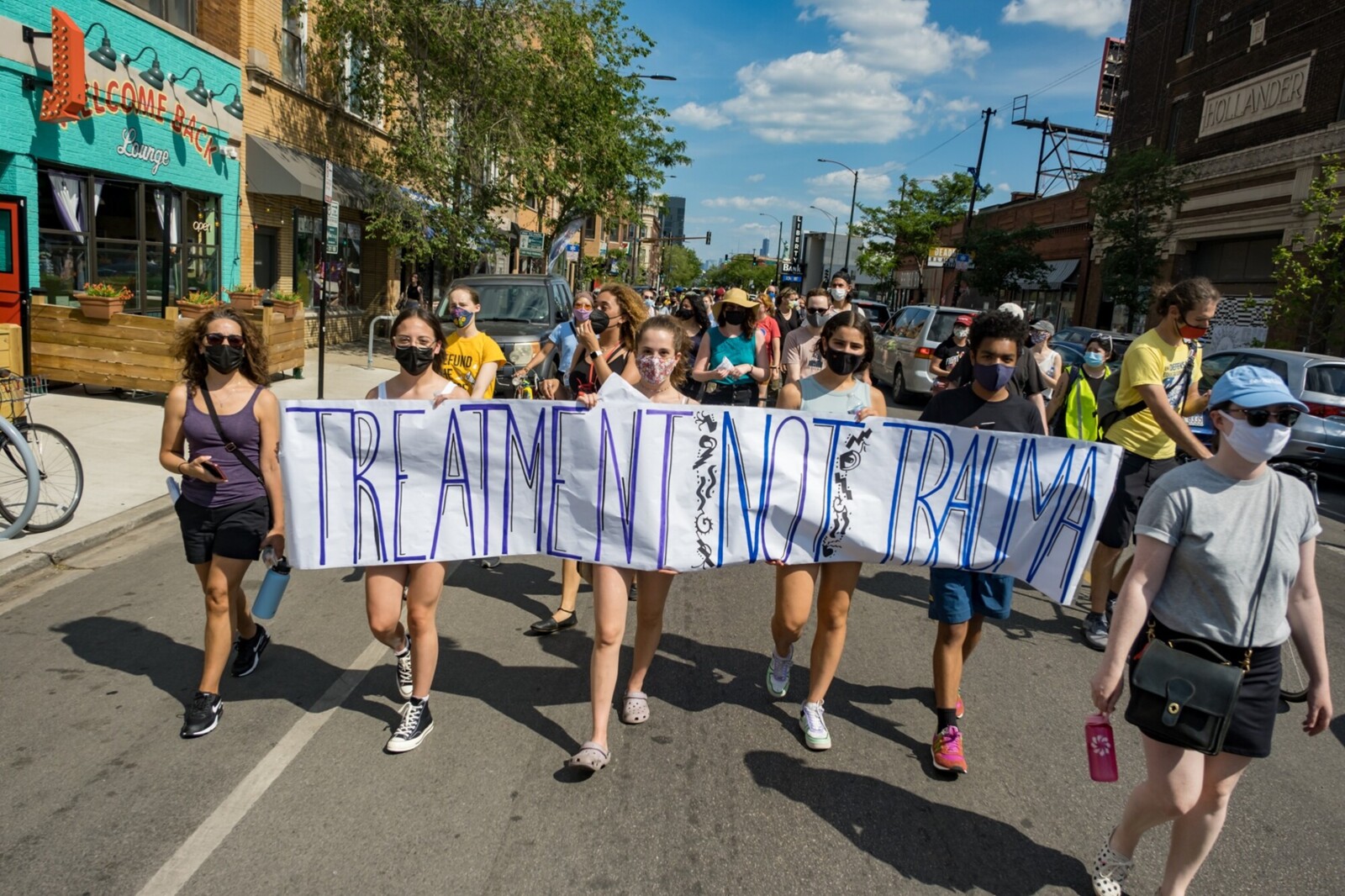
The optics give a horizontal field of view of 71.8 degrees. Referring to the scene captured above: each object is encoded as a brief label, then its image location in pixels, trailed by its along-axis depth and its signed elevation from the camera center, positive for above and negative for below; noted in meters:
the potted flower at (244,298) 13.62 -0.54
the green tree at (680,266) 125.84 +4.58
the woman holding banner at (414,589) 3.77 -1.27
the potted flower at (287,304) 13.98 -0.61
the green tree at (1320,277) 17.58 +1.33
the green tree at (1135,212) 26.83 +3.52
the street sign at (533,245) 29.30 +1.23
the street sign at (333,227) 11.73 +0.51
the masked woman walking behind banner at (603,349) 5.35 -0.35
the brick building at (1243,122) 23.47 +6.16
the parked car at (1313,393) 11.66 -0.58
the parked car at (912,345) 15.80 -0.56
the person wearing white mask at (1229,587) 2.68 -0.72
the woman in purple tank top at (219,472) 3.91 -0.89
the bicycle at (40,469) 6.39 -1.60
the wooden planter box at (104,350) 11.35 -1.23
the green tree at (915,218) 43.53 +4.52
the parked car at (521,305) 13.48 -0.33
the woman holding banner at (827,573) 3.97 -1.13
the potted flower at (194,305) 11.65 -0.60
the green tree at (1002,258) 34.94 +2.36
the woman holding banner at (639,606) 3.67 -1.27
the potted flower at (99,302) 11.29 -0.63
